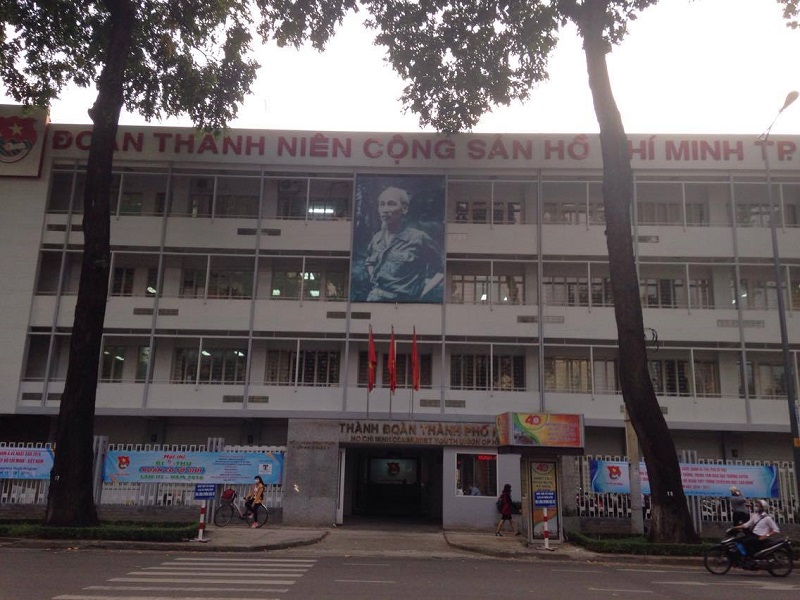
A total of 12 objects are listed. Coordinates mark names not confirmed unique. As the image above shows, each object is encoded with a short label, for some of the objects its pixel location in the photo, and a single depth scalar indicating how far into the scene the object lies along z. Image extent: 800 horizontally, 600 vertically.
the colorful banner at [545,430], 18.77
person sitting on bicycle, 21.52
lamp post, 19.05
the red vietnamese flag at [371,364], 25.16
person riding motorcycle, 14.38
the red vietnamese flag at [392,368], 25.22
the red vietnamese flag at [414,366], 25.27
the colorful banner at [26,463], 21.84
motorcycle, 14.27
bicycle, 21.61
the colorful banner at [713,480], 21.17
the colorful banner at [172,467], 22.31
